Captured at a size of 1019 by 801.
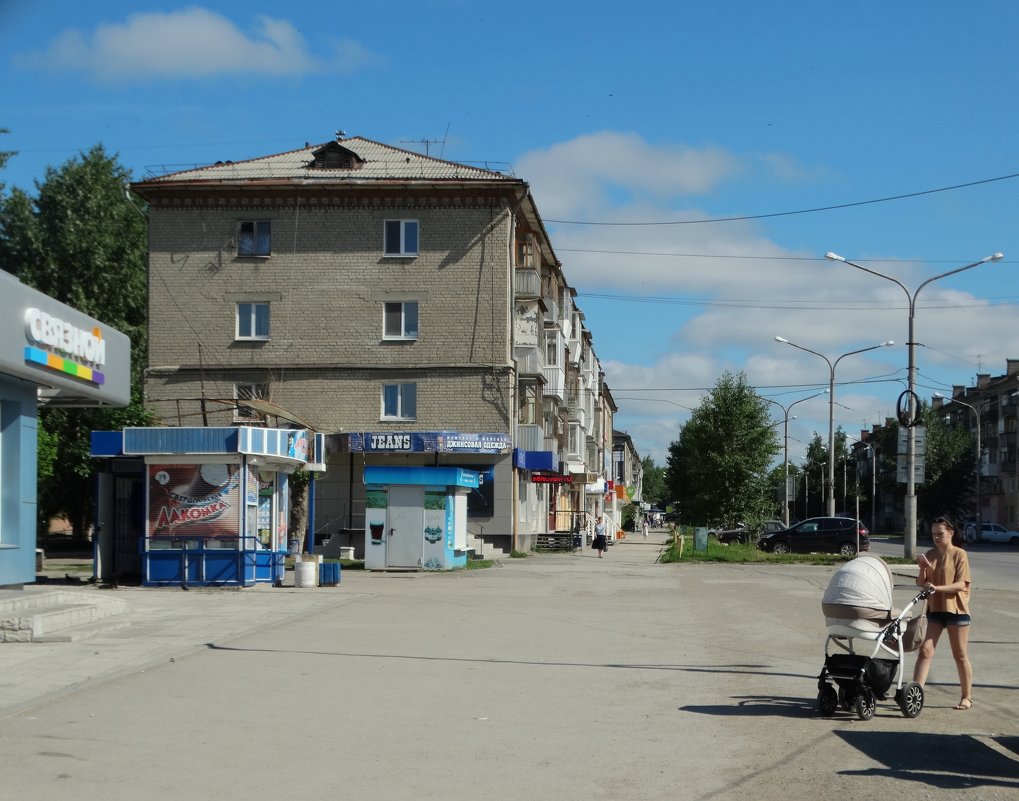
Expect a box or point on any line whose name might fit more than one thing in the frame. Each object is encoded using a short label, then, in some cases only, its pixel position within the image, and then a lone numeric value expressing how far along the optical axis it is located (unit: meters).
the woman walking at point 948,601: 10.13
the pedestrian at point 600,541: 45.34
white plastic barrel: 25.41
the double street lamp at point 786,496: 58.38
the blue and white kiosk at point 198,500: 24.50
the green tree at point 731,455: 55.56
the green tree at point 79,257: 48.62
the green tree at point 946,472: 95.94
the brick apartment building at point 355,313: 42.97
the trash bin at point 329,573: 26.34
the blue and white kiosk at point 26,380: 17.12
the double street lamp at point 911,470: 36.16
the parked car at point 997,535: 83.88
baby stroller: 9.73
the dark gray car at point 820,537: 45.97
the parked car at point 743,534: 60.41
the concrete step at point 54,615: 14.59
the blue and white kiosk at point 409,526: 32.28
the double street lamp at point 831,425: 52.12
